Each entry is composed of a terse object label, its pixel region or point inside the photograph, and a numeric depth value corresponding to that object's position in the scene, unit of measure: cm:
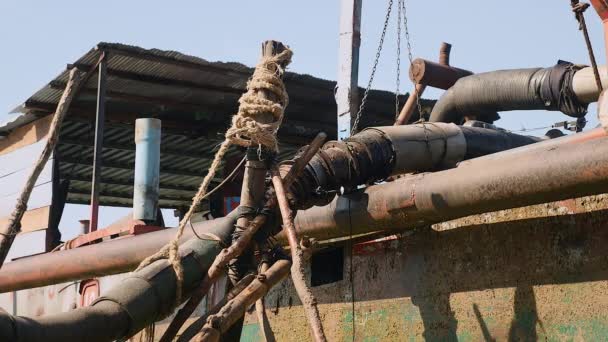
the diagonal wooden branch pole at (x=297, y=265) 408
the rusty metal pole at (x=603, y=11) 553
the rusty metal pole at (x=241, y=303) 424
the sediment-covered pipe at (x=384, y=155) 561
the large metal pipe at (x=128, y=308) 385
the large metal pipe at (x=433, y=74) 891
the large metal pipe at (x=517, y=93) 741
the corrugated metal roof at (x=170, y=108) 1065
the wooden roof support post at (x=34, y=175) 445
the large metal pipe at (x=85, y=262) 723
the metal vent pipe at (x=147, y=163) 930
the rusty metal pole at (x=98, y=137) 998
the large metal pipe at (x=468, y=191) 459
